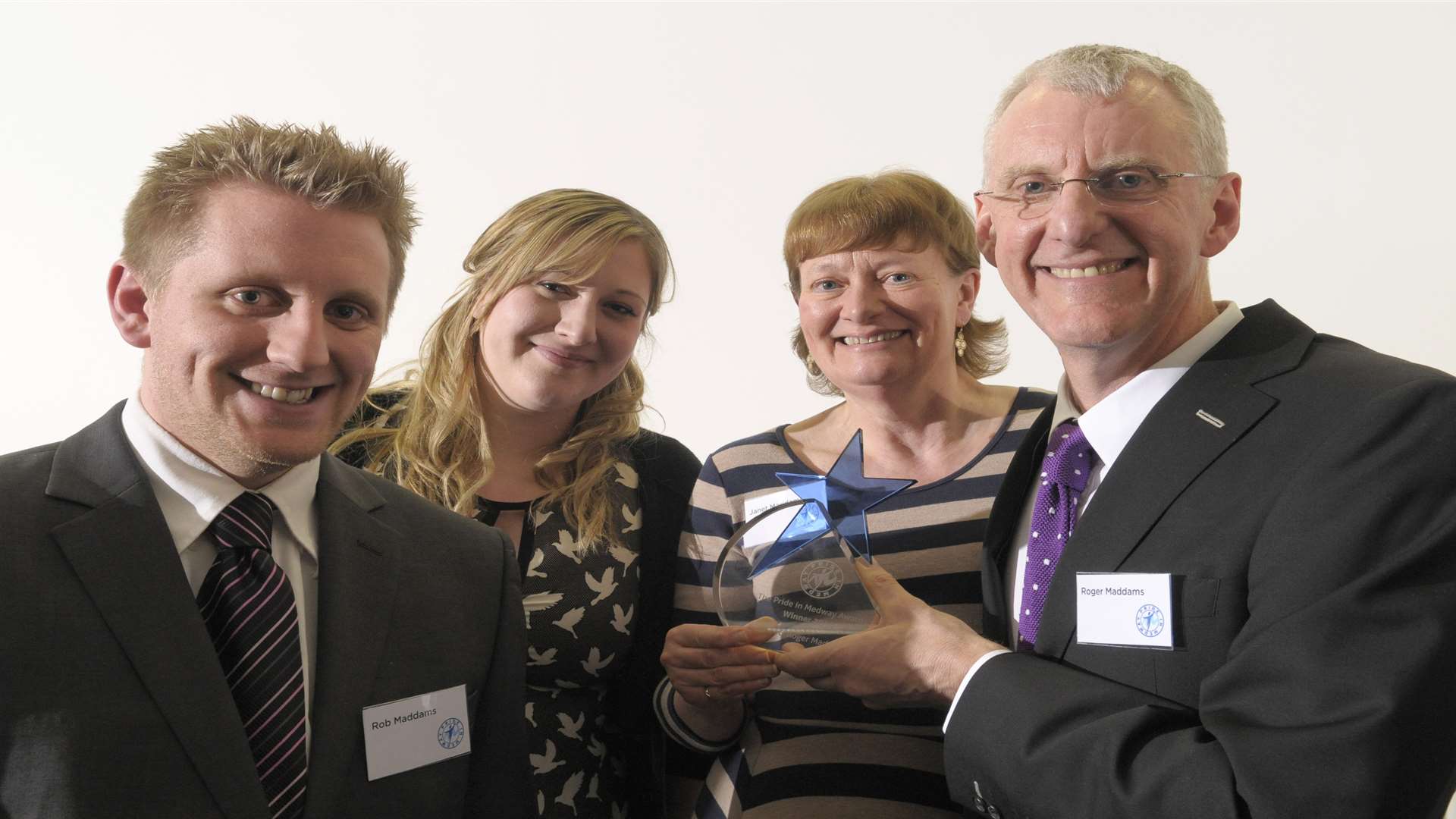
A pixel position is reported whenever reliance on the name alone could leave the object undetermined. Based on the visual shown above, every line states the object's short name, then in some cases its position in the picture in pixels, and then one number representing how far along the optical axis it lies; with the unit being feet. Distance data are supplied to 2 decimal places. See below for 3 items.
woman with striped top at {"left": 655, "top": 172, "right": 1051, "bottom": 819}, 6.93
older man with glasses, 4.39
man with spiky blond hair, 4.53
